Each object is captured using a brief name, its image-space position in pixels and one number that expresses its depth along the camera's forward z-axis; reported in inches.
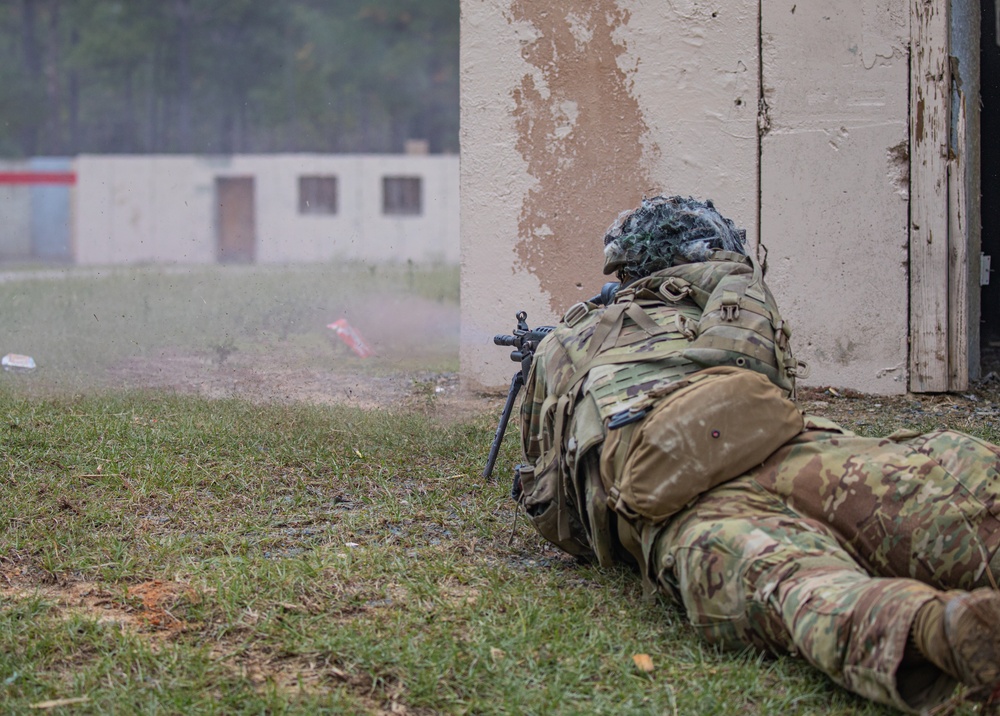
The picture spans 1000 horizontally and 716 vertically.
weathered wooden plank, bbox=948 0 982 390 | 242.1
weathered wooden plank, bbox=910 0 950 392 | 238.4
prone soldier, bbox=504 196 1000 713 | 83.3
